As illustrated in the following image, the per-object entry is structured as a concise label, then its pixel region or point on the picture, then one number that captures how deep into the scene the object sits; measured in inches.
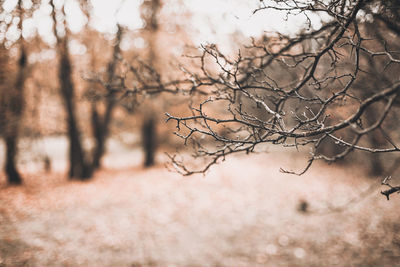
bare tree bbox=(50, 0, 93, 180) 378.9
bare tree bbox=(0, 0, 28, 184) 314.5
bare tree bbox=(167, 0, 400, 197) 79.8
